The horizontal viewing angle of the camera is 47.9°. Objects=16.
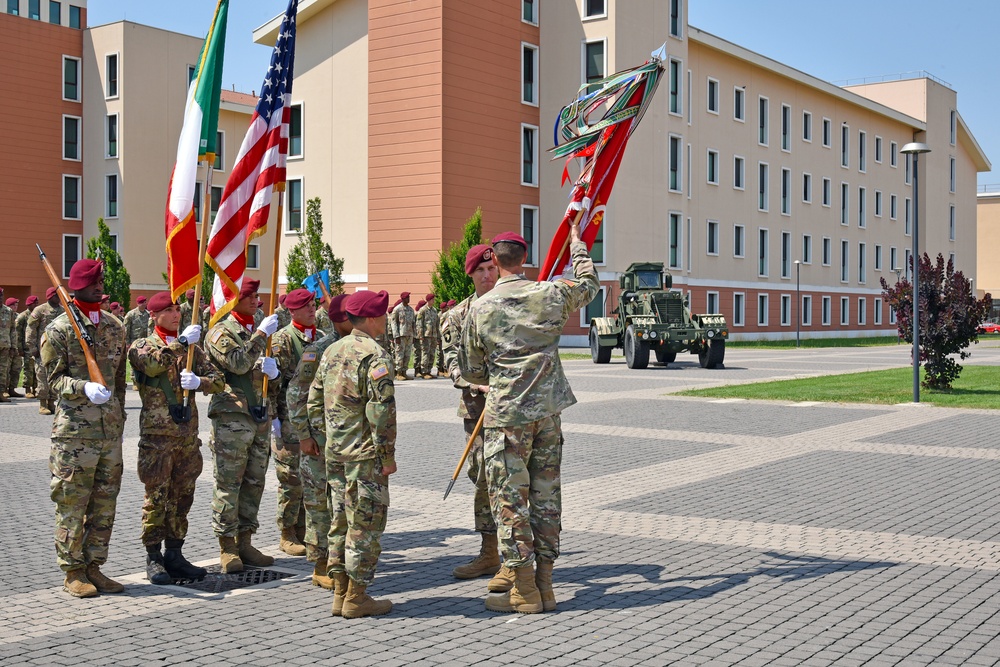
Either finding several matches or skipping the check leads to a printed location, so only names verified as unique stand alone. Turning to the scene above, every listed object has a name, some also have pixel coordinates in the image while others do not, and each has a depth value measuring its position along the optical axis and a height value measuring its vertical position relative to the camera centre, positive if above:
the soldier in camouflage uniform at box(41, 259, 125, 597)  6.95 -0.77
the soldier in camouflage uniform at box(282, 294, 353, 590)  7.08 -1.03
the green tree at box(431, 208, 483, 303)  39.75 +1.81
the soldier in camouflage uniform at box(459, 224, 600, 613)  6.58 -0.53
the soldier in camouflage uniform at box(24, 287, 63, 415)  18.14 -0.20
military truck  31.05 -0.23
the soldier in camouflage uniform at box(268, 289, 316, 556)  8.02 -0.76
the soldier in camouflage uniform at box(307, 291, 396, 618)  6.46 -0.77
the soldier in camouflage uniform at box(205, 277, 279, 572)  7.52 -0.81
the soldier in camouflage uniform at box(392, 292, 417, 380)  27.67 -0.37
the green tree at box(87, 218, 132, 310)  48.50 +2.18
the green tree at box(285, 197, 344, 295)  40.75 +2.29
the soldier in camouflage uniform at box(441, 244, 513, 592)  7.50 -0.91
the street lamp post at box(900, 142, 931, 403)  20.33 +0.50
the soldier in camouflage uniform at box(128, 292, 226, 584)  7.27 -0.80
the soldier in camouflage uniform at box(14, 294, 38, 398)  22.34 -0.63
